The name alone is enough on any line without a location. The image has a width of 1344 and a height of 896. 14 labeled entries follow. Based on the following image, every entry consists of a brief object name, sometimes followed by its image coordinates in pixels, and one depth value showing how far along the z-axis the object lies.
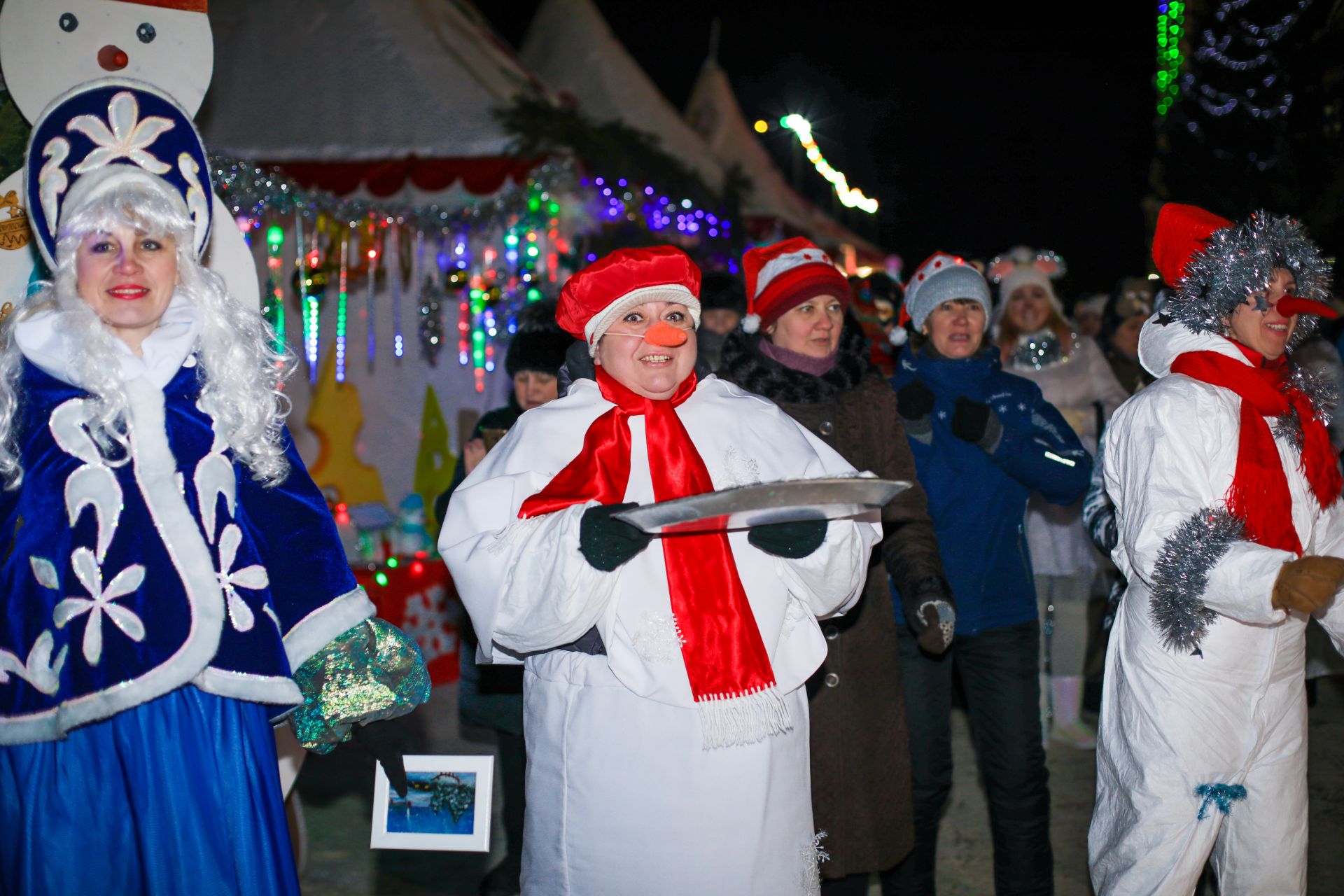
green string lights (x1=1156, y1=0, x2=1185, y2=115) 9.23
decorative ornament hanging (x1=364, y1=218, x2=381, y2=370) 7.59
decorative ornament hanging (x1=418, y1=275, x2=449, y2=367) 7.68
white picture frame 2.79
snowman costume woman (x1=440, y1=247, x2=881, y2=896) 2.30
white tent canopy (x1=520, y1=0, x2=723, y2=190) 8.73
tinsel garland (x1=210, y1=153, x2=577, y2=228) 6.97
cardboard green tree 7.98
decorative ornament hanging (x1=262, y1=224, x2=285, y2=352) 7.21
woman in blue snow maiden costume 2.15
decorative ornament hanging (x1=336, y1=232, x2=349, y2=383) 7.61
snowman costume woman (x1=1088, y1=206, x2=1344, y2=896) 2.69
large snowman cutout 2.88
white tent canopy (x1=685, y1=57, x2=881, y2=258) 10.62
